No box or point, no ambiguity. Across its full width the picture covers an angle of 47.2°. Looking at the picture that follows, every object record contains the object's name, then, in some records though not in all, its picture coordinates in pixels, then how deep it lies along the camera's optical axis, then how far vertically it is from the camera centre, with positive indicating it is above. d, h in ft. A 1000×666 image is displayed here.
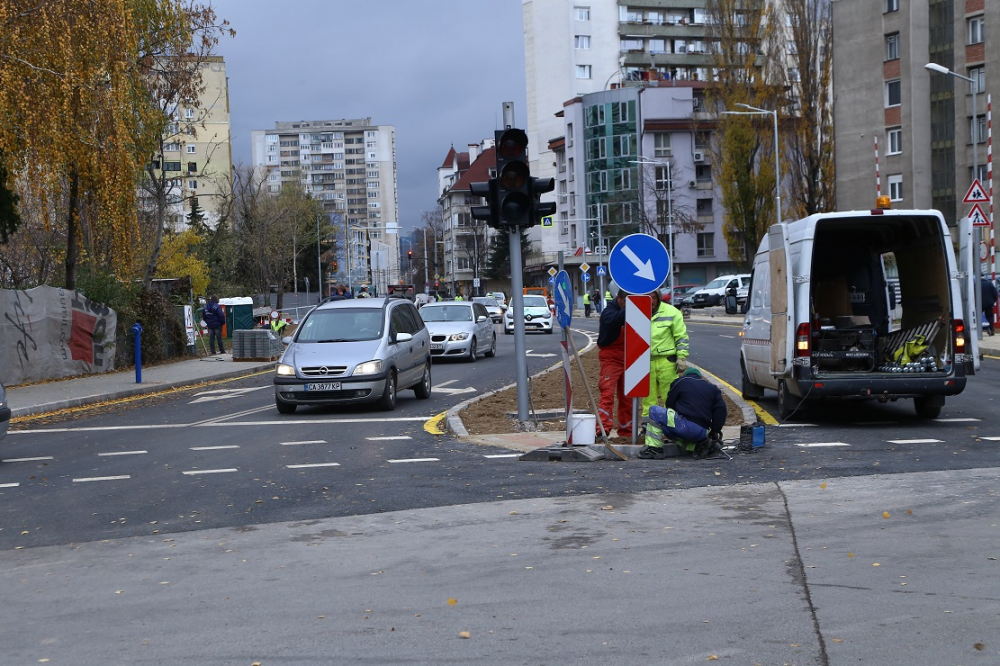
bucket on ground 39.83 -5.10
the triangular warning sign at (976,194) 89.20 +5.88
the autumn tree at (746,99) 188.24 +29.67
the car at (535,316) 157.48 -4.33
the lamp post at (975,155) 78.10 +10.23
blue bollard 81.25 -4.26
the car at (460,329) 94.73 -3.56
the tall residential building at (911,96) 174.29 +28.46
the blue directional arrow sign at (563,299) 40.24 -0.55
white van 45.09 -1.65
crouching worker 37.86 -4.54
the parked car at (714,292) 219.08 -2.64
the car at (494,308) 174.50 -3.49
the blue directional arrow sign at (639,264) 38.75 +0.57
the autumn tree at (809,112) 179.52 +25.89
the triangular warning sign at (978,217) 84.38 +3.99
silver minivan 56.29 -3.40
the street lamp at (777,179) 159.75 +13.76
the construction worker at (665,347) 41.65 -2.45
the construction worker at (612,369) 42.11 -3.28
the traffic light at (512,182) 43.16 +3.90
